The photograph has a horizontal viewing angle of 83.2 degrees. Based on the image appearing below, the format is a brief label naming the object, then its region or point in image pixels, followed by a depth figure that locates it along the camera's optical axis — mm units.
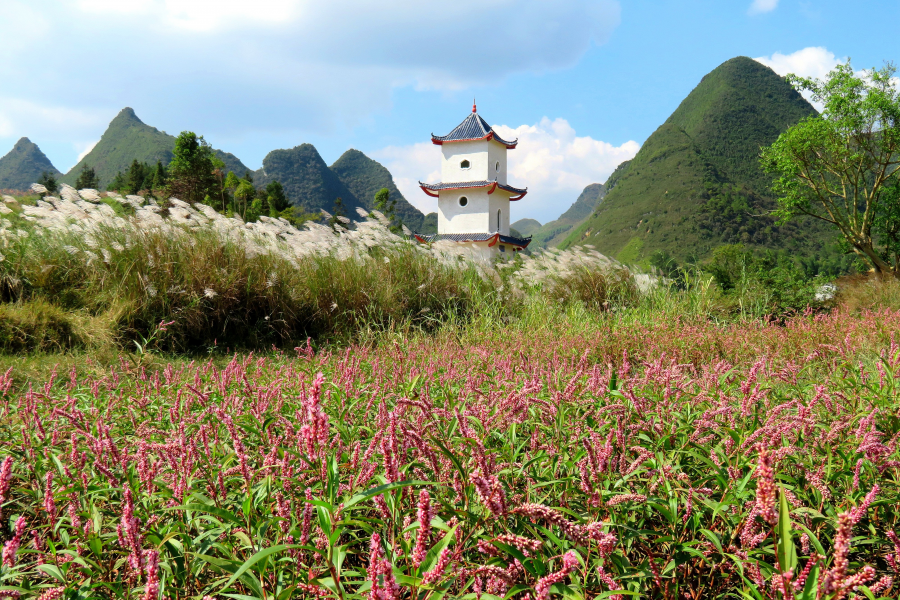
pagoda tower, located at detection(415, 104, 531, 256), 23016
